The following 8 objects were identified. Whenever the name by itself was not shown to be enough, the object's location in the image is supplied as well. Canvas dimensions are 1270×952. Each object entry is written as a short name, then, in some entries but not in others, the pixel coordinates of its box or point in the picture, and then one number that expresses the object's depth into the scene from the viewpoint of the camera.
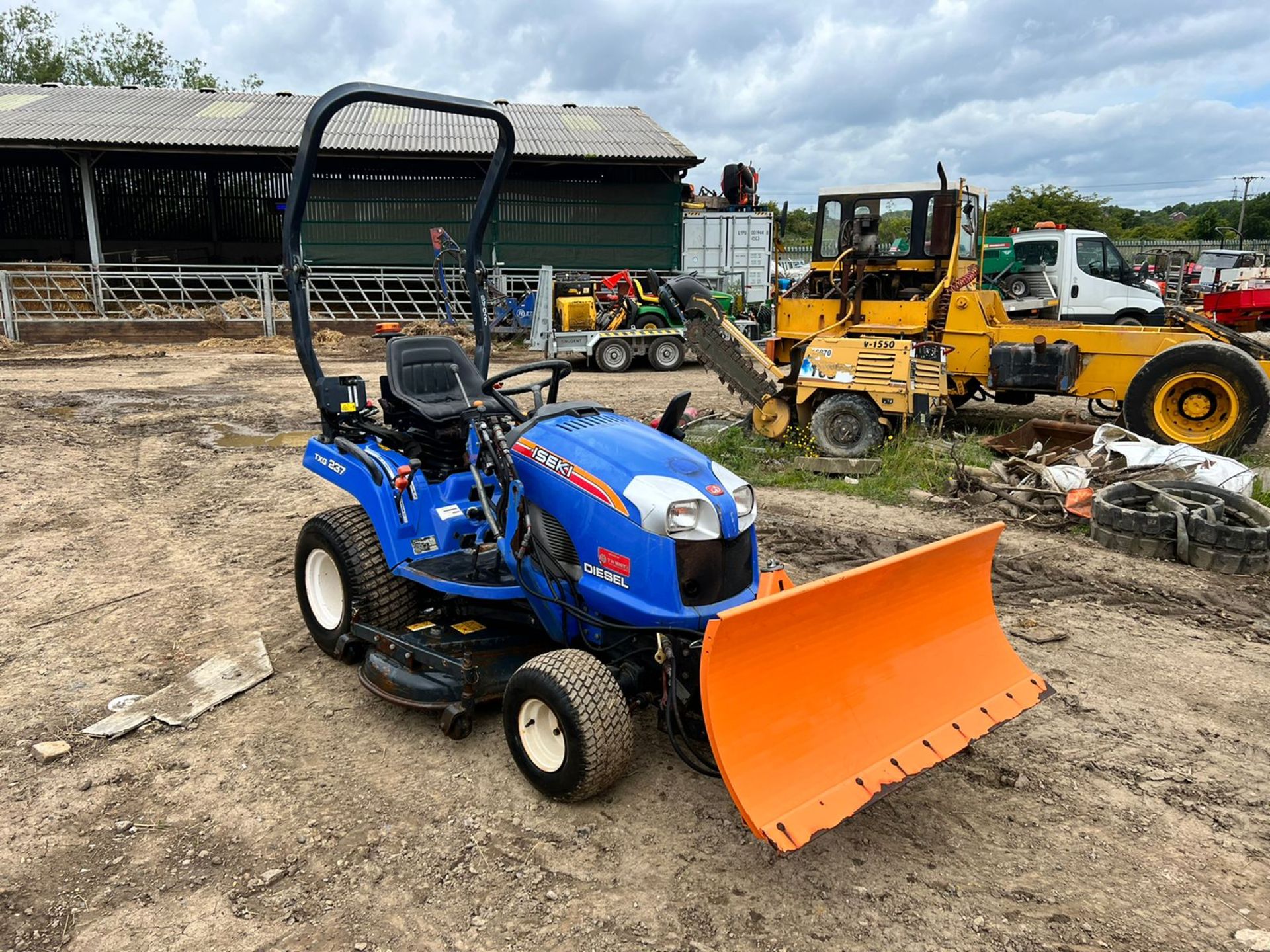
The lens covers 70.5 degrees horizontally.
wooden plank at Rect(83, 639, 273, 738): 3.57
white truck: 13.52
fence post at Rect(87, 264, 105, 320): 18.02
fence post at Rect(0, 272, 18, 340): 16.38
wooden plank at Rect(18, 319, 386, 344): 17.09
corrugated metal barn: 19.88
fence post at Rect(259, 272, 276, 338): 17.78
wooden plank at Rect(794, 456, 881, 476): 7.51
